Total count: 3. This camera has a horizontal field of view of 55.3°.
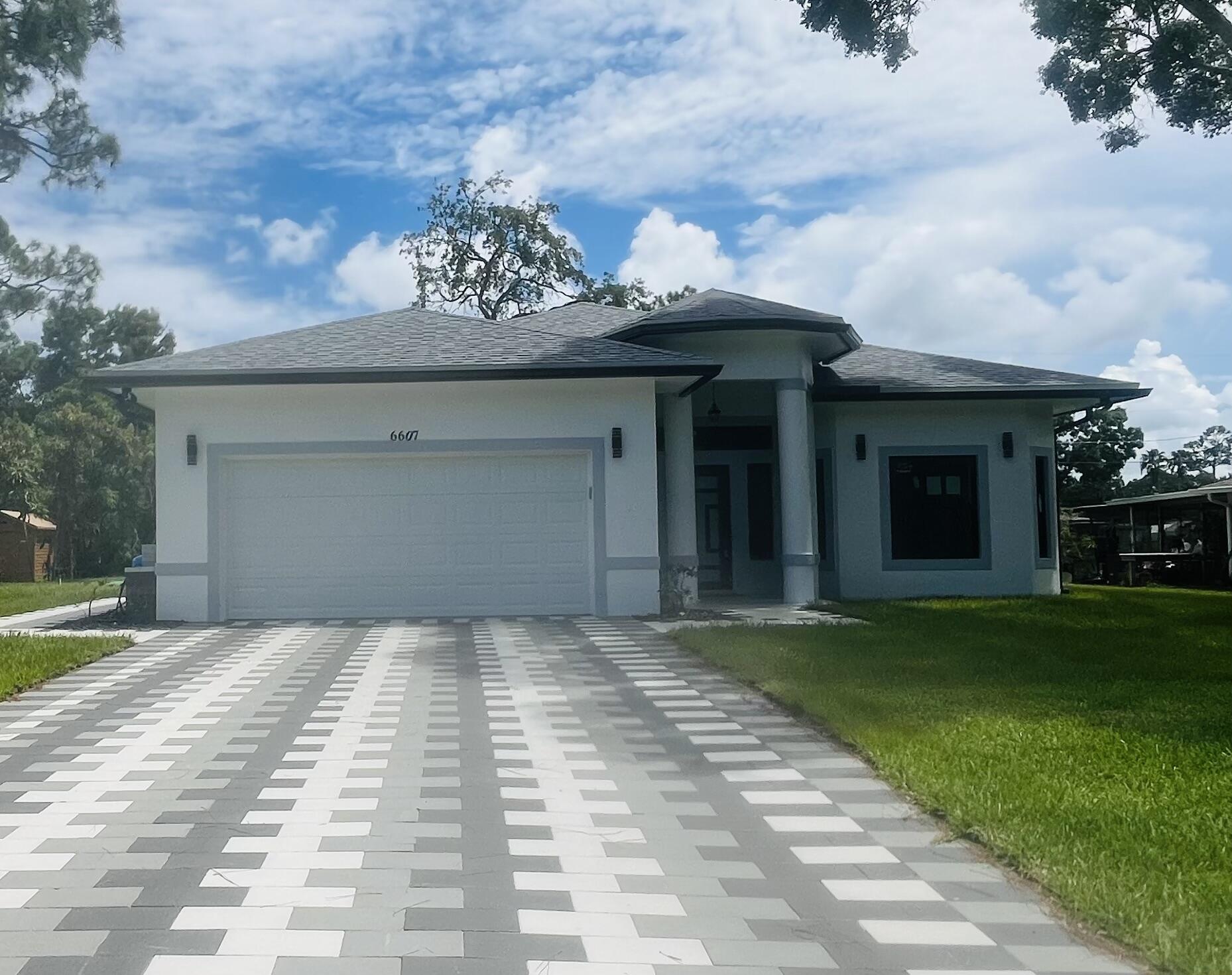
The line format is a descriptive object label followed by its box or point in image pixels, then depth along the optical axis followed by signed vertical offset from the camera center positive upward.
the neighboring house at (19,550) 35.25 -0.26
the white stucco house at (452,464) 14.67 +0.88
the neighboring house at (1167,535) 24.47 -0.35
